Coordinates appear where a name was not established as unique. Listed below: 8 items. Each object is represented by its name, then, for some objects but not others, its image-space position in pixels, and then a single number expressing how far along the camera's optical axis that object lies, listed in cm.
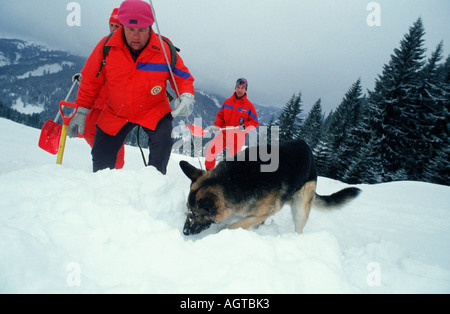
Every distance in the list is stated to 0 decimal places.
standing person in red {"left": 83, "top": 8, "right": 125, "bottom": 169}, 380
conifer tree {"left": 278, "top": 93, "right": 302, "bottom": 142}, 3153
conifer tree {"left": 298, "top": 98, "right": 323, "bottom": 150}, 3531
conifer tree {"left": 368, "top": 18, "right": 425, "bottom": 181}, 1920
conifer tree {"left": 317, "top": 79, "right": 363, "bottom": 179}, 2369
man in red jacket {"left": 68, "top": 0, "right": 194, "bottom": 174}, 318
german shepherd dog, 278
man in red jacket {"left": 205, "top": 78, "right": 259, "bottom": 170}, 638
